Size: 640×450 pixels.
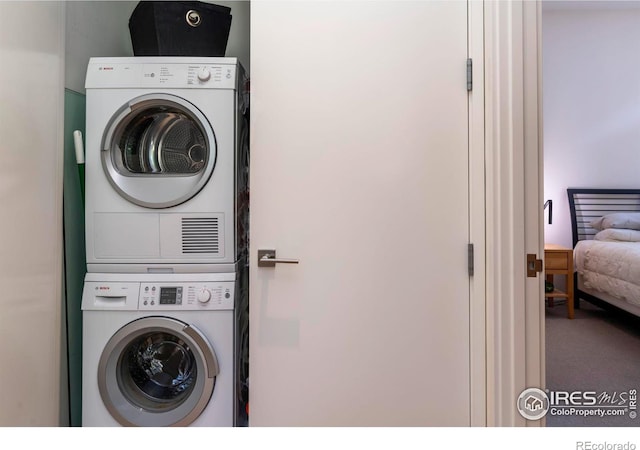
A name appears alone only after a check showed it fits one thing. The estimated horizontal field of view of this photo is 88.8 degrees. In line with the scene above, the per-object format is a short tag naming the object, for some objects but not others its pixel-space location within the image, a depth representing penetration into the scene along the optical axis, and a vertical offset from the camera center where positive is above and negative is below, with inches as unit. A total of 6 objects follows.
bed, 105.3 -6.8
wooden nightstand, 118.5 -13.4
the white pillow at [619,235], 126.0 -3.1
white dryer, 54.2 +7.6
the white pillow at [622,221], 133.6 +2.5
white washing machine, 52.9 -17.5
